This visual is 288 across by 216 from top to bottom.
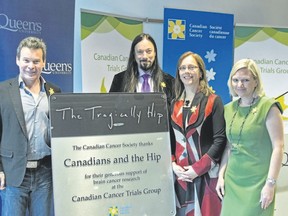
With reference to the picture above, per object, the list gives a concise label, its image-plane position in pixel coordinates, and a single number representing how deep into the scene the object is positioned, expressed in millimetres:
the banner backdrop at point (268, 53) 4204
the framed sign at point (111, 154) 1964
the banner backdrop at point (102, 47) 3510
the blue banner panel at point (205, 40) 3889
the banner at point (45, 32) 2844
